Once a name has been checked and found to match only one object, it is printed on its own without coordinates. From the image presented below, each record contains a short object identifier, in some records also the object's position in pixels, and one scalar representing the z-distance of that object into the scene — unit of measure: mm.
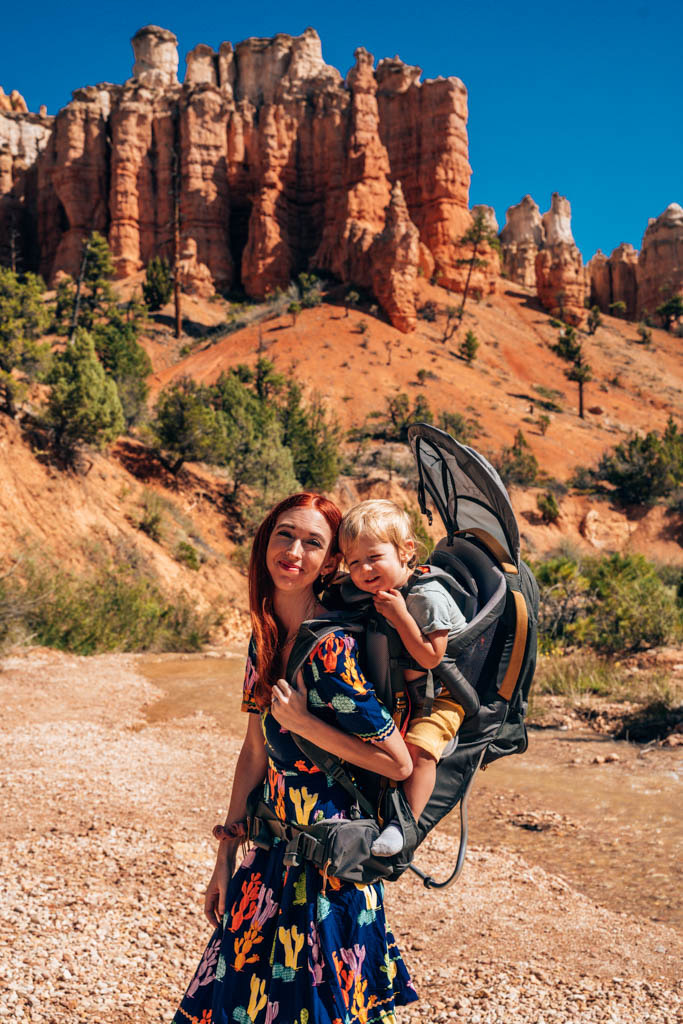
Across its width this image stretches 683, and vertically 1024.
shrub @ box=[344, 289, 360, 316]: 39469
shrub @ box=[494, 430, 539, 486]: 28766
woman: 1782
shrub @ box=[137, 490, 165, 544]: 18234
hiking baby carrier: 1785
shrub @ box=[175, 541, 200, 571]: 18188
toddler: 1783
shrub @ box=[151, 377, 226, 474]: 21172
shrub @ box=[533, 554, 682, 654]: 11938
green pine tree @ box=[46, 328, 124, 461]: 17484
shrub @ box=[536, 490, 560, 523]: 27047
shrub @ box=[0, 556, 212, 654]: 12055
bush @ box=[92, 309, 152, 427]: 24844
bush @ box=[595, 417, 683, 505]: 28719
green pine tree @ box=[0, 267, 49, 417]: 17203
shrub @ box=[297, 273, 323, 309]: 40406
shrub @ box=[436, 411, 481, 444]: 30328
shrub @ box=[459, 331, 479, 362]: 39625
